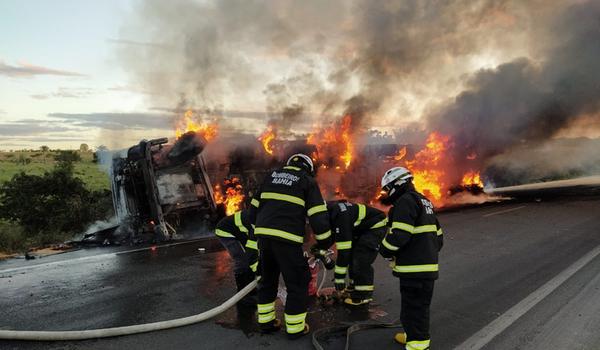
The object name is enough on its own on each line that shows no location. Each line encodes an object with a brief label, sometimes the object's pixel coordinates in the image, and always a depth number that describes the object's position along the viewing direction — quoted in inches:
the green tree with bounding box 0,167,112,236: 566.3
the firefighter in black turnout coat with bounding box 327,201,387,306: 193.0
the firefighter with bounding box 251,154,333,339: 159.0
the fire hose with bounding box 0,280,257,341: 156.9
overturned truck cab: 405.4
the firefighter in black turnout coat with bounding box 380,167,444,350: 140.3
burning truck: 421.1
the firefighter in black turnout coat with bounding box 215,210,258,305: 198.5
